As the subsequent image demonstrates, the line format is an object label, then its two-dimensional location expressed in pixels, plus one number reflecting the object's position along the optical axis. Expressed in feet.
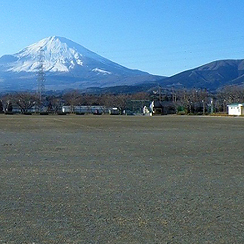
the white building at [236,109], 203.99
